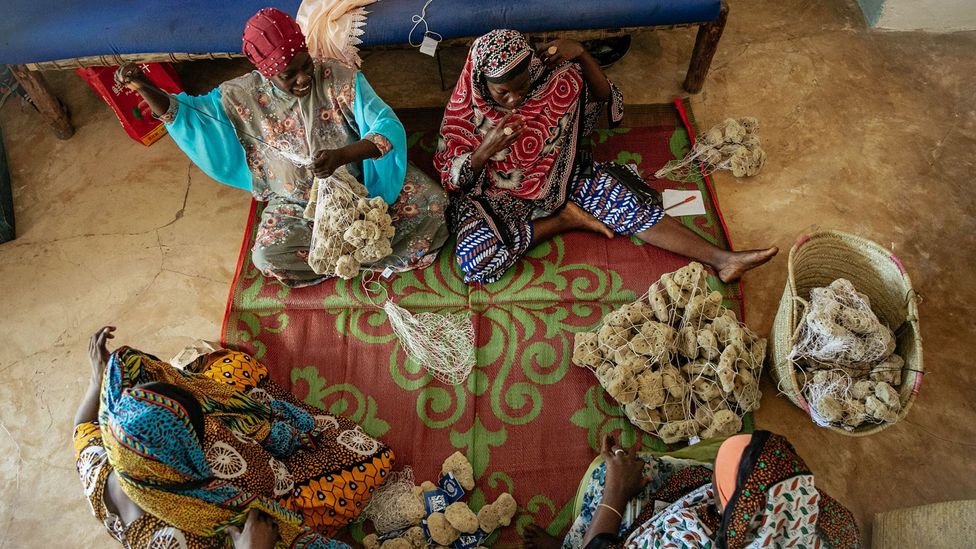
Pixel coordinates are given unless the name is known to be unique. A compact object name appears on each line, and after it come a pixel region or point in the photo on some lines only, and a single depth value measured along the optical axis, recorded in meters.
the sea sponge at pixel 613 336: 2.51
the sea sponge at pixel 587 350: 2.55
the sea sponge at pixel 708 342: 2.39
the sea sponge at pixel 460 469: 2.42
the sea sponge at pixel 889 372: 2.28
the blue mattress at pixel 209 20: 3.04
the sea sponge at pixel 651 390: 2.40
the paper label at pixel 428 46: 3.06
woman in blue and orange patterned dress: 1.50
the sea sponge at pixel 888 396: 2.18
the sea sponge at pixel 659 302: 2.54
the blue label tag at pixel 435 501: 2.35
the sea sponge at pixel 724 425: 2.31
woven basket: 2.24
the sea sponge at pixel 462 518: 2.25
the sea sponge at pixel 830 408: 2.21
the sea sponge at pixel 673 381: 2.40
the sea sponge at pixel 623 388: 2.39
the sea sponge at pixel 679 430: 2.36
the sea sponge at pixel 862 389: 2.24
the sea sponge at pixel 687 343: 2.46
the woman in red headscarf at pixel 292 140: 2.41
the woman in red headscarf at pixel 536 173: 2.61
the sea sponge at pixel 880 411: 2.17
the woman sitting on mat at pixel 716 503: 1.48
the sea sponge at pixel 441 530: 2.25
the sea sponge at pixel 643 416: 2.42
